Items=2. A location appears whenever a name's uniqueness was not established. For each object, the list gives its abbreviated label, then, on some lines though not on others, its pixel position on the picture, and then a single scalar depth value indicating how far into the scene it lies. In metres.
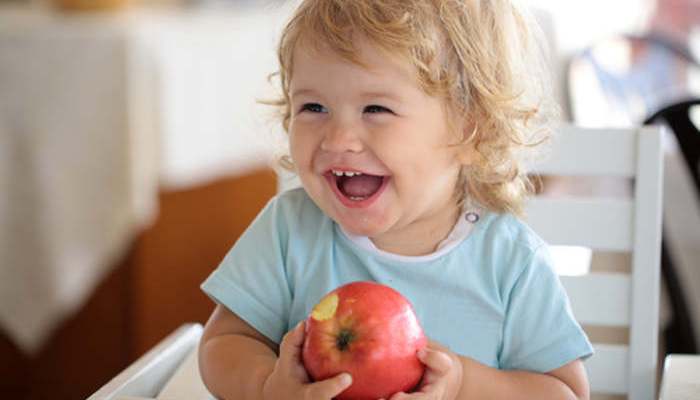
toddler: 0.95
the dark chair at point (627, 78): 2.71
